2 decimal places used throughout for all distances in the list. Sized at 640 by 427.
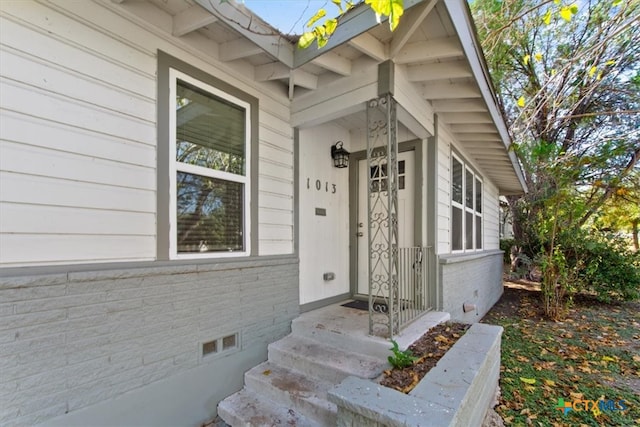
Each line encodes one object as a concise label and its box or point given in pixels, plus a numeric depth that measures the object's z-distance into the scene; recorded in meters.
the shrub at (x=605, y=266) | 6.70
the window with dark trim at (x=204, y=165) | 2.35
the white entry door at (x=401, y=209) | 4.04
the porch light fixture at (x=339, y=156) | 4.25
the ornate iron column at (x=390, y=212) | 2.79
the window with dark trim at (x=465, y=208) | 4.88
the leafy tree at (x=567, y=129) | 4.33
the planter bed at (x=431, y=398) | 1.58
